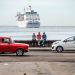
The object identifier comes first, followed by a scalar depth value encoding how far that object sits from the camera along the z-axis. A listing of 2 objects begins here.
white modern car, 35.00
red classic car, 30.56
